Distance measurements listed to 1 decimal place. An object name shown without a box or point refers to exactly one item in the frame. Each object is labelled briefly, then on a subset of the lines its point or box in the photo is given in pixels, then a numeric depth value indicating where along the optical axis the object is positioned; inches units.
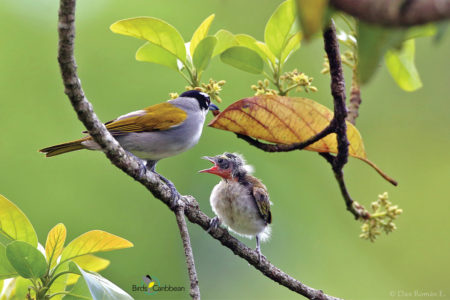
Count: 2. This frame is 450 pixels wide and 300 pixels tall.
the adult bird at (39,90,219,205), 218.7
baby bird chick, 238.2
